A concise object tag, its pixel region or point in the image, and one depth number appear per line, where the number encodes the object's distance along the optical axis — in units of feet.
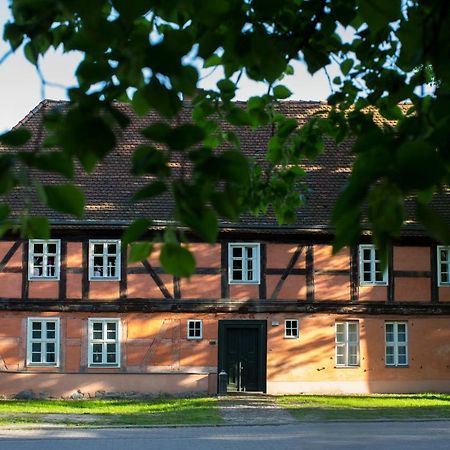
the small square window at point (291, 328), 84.28
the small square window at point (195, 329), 83.20
